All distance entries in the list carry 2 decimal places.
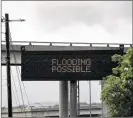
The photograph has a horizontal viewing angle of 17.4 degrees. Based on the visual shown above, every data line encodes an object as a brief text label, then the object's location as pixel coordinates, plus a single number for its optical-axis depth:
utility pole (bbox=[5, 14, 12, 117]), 29.56
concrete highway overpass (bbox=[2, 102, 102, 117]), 107.01
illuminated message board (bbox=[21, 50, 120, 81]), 46.22
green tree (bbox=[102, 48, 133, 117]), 34.16
